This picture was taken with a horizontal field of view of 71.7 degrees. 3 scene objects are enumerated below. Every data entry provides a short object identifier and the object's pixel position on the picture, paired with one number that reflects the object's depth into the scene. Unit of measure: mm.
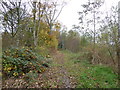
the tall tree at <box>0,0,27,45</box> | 7620
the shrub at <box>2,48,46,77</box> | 3708
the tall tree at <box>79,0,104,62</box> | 6555
